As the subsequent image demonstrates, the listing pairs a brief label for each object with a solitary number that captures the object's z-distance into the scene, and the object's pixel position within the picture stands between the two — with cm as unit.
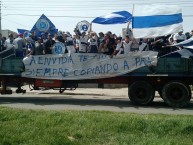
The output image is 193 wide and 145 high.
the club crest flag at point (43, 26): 1931
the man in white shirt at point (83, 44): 1574
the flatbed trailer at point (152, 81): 1378
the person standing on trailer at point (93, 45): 1556
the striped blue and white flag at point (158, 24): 1482
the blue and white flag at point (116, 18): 1816
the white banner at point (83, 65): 1445
